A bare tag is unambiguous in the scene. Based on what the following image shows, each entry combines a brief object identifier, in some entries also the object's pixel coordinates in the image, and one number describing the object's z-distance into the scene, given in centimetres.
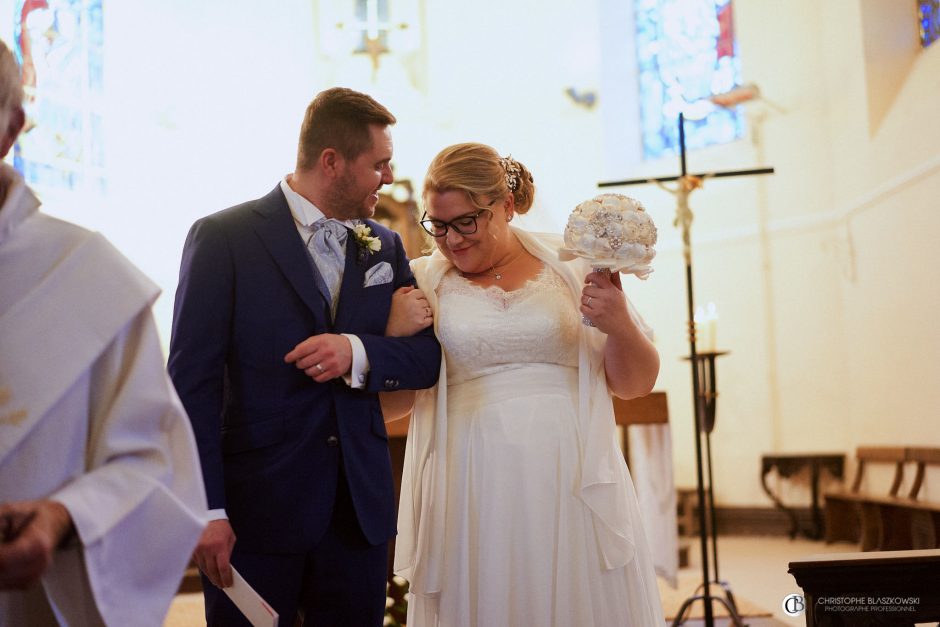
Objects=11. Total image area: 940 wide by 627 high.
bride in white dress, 276
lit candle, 536
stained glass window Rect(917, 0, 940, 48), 861
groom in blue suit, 236
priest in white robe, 138
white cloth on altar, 492
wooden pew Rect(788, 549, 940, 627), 258
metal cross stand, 473
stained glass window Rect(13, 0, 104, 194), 957
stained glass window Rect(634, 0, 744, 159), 1128
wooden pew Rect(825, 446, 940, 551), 749
